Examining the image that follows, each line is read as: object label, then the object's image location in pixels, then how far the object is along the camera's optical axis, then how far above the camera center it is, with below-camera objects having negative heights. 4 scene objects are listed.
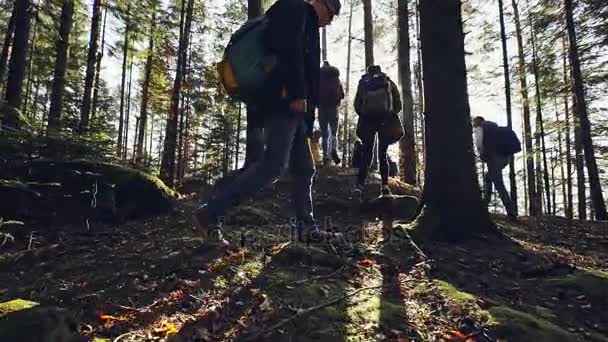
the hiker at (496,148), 8.02 +1.19
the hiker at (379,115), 5.98 +1.36
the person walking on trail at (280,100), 3.25 +0.86
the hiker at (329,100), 9.24 +2.42
